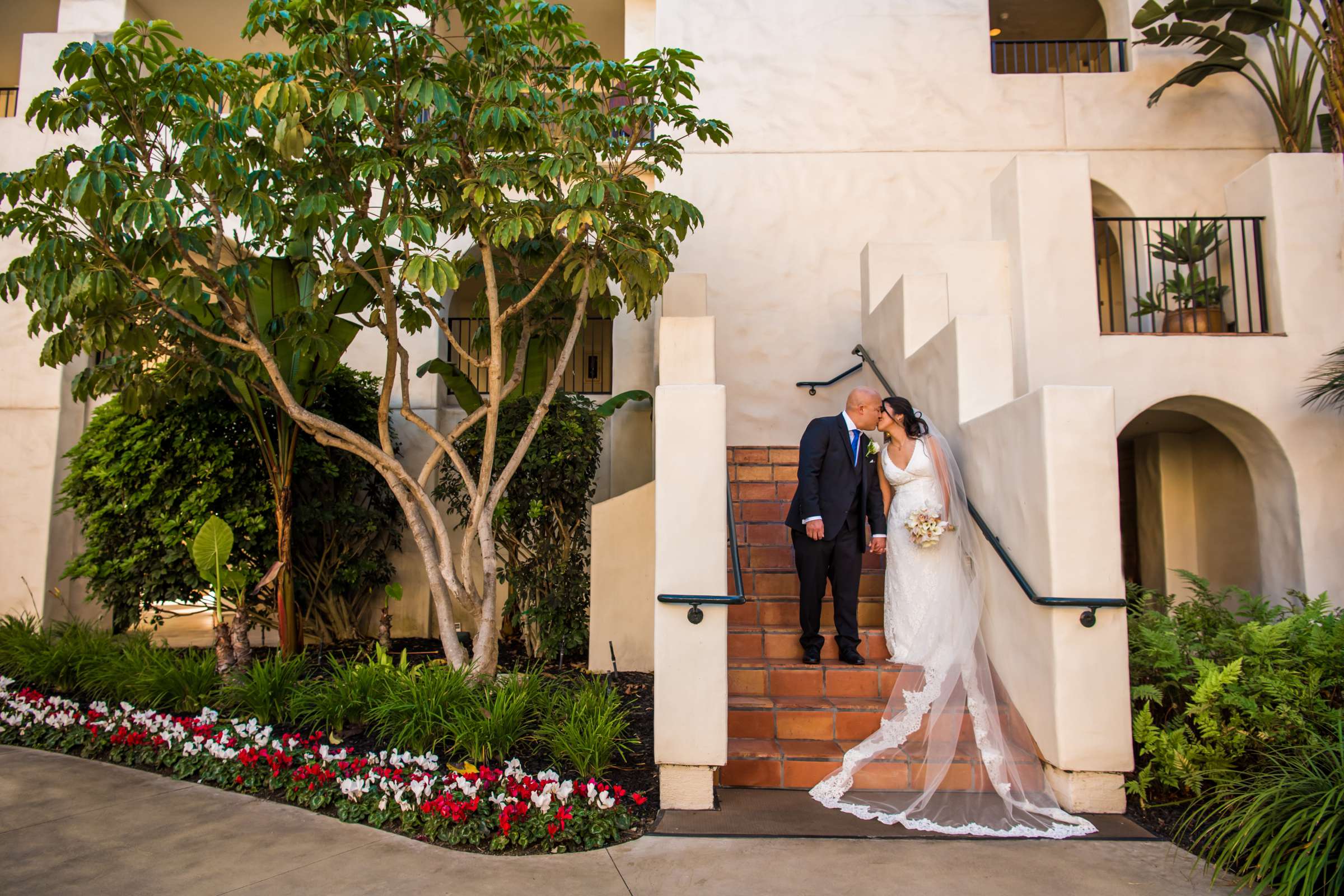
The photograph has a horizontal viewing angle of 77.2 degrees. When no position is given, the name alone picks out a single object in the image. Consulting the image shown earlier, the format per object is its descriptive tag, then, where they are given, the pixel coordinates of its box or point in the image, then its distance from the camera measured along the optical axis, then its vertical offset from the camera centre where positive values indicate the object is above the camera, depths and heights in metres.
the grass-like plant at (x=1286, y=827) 3.54 -1.22
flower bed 4.47 -1.27
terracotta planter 8.11 +2.29
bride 4.71 -0.86
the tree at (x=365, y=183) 5.54 +2.65
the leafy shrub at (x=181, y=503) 7.54 +0.57
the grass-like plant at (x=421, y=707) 5.28 -0.90
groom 5.82 +0.32
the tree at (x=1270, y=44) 8.55 +5.37
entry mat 4.46 -1.41
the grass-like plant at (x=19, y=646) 7.49 -0.72
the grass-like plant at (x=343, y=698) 5.80 -0.92
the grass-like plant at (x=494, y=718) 5.10 -0.96
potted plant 8.12 +2.64
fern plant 4.68 -0.77
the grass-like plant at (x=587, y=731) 5.01 -1.02
